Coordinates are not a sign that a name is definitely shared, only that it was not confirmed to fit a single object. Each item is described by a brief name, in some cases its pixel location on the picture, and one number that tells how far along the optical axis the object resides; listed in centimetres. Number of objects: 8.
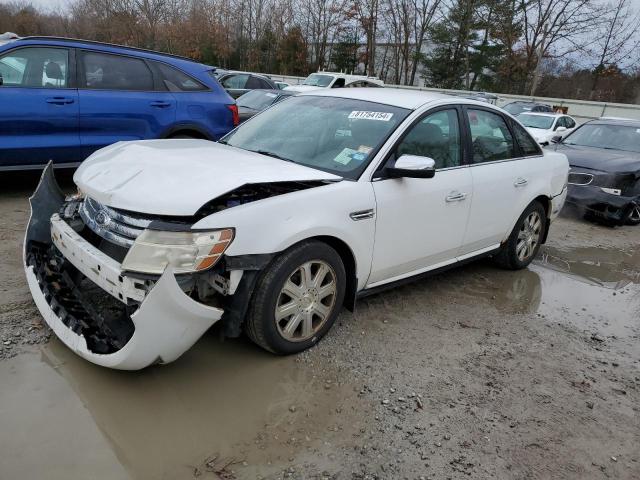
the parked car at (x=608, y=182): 764
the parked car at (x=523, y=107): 1981
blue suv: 551
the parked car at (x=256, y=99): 1061
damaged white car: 269
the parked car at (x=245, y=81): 1600
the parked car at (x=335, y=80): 2011
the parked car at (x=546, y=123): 1546
